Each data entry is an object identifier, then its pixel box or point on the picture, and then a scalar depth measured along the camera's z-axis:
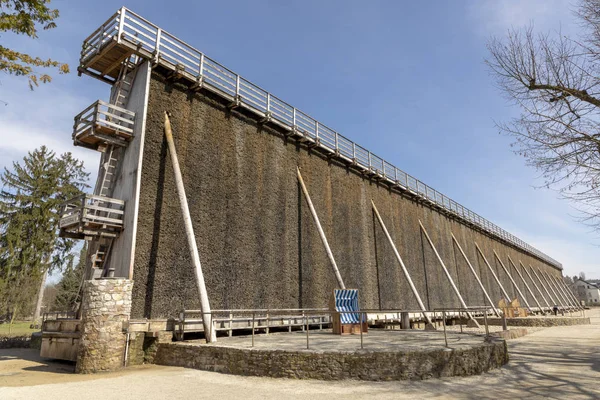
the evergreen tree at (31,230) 30.11
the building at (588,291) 111.02
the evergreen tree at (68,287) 33.00
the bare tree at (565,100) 8.77
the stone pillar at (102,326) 8.83
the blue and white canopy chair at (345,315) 12.55
